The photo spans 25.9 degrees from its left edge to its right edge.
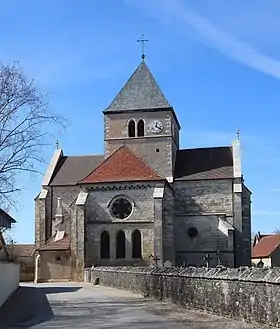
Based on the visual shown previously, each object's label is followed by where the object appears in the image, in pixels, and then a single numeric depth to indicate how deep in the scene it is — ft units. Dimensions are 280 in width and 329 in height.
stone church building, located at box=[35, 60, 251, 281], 161.99
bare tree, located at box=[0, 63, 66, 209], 73.67
